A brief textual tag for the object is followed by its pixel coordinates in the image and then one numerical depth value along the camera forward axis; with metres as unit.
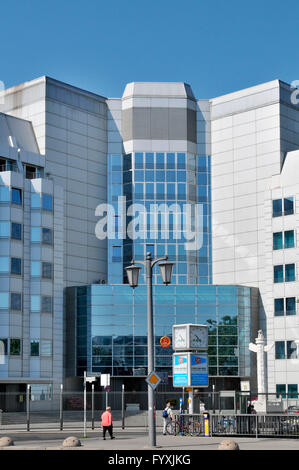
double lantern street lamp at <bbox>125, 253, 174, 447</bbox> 32.72
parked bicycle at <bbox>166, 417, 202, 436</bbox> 42.75
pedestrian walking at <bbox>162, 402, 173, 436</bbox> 44.66
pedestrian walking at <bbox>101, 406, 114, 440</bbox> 38.84
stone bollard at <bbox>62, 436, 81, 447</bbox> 32.62
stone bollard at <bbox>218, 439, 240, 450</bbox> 28.63
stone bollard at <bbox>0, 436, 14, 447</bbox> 31.75
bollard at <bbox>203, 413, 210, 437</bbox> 41.31
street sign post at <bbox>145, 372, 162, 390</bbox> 32.49
